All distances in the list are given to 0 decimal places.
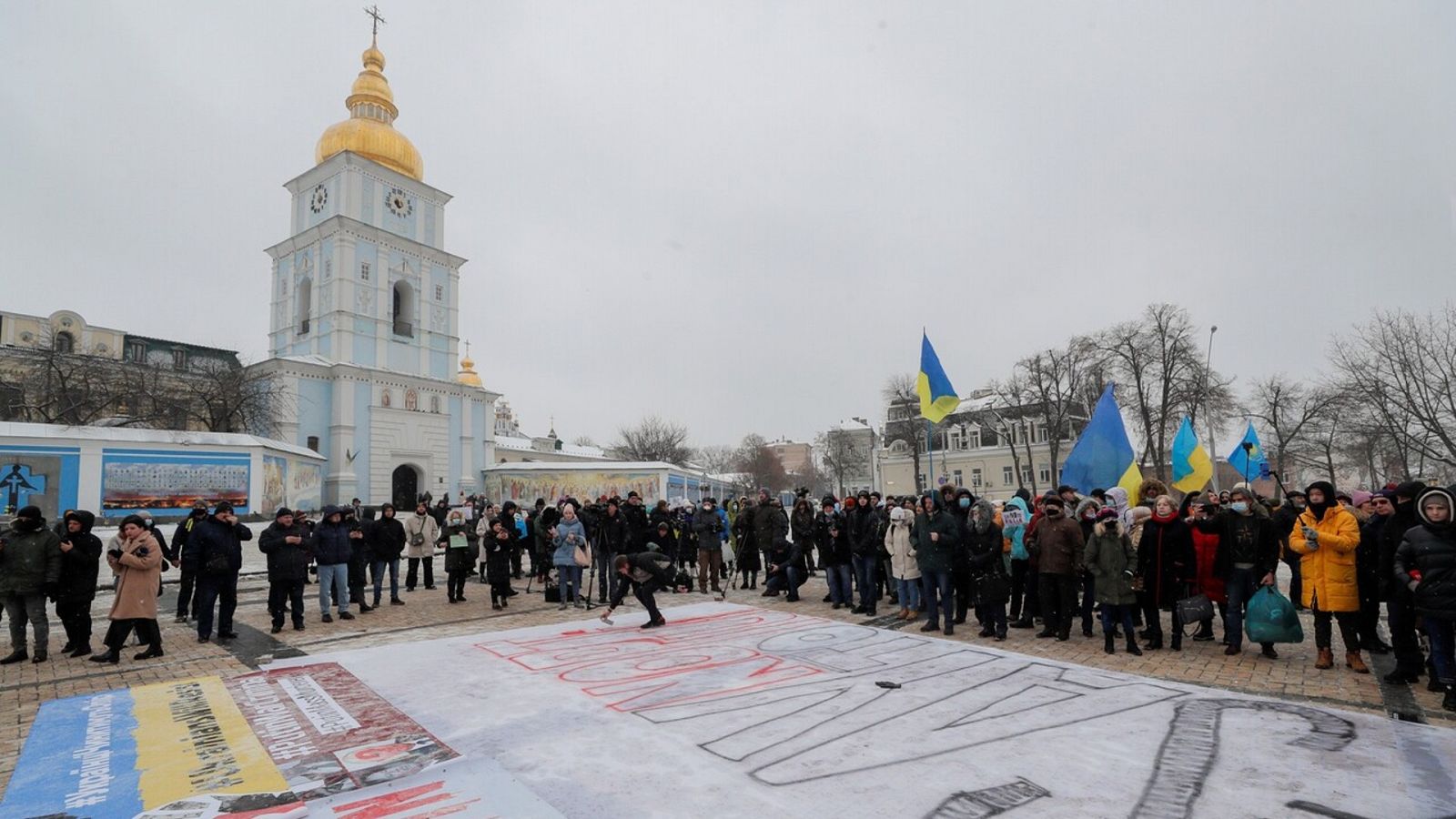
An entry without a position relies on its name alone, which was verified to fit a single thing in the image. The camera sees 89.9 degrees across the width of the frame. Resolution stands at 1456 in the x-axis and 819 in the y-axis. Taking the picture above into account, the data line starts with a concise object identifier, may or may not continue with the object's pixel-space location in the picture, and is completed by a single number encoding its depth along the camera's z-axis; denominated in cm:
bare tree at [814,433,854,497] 7000
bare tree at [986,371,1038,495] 3972
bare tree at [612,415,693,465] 7031
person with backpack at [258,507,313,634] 918
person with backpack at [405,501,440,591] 1352
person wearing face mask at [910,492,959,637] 885
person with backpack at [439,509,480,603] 1221
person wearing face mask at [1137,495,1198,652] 774
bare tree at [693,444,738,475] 9250
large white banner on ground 386
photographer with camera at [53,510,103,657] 785
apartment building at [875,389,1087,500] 5712
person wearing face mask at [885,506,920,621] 975
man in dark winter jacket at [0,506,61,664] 750
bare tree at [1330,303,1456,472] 2327
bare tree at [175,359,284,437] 3334
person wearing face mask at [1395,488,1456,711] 555
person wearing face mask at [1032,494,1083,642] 814
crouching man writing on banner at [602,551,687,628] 920
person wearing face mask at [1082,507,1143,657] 766
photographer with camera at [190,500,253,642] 852
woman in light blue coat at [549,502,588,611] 1103
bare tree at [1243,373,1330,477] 3591
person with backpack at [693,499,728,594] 1302
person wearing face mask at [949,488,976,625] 909
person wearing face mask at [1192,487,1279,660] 723
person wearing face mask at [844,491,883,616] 1028
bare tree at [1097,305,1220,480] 3250
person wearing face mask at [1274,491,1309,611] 796
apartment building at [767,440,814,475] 13838
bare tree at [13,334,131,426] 2962
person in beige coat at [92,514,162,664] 764
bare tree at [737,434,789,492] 7931
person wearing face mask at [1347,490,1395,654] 687
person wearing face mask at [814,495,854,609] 1088
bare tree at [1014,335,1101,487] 3584
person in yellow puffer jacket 646
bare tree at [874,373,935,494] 4770
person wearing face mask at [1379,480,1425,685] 621
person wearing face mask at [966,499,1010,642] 847
